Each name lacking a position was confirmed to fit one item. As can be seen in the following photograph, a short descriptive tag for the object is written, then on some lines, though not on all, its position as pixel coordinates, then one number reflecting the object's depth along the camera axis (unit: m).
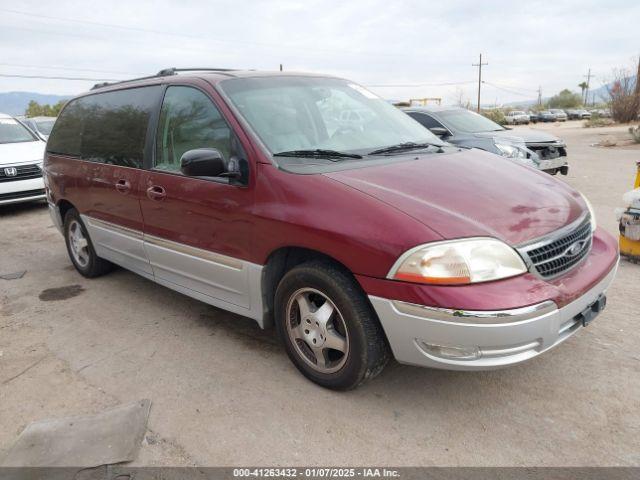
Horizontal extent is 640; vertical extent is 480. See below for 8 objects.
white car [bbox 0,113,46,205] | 8.32
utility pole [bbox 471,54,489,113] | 72.28
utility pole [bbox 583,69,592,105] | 99.09
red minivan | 2.27
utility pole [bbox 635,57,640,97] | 25.06
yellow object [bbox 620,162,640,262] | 4.62
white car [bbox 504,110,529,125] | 48.38
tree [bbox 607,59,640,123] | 25.42
